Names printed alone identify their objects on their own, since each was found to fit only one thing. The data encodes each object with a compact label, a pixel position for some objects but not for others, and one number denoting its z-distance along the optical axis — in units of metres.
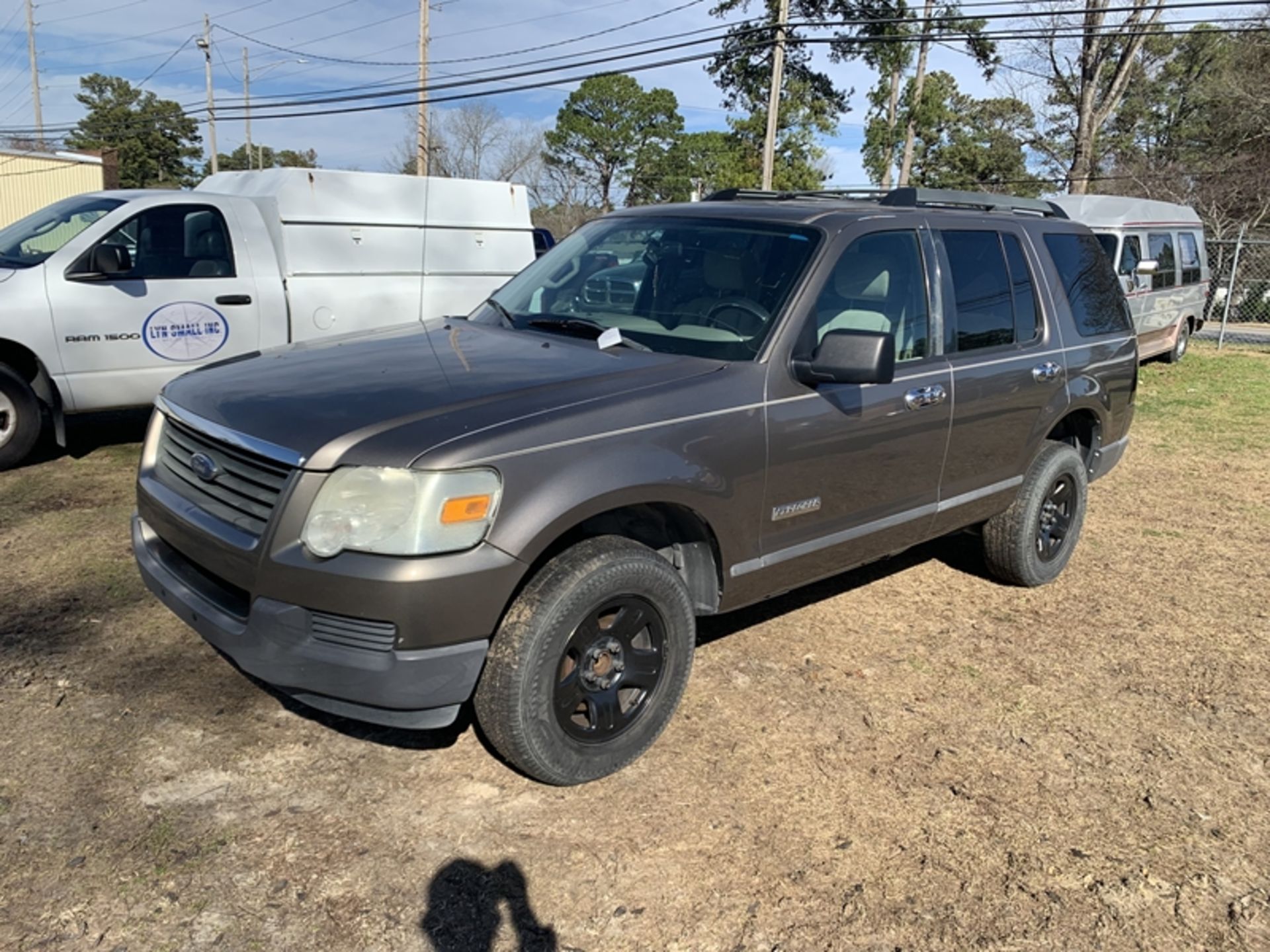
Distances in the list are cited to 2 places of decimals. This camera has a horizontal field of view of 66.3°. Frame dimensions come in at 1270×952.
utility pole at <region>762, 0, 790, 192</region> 21.62
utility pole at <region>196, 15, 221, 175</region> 39.09
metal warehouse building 36.25
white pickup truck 6.45
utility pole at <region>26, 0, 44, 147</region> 48.66
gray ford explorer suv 2.70
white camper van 12.60
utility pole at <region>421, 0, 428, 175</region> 26.98
